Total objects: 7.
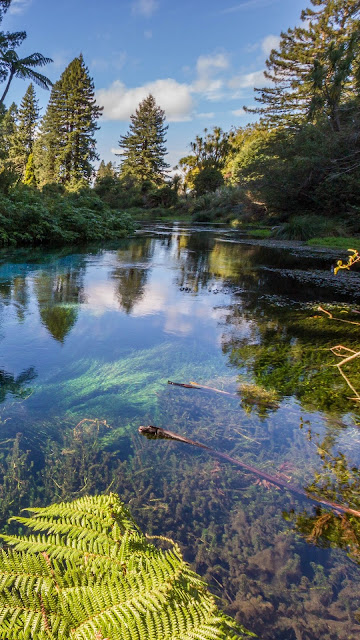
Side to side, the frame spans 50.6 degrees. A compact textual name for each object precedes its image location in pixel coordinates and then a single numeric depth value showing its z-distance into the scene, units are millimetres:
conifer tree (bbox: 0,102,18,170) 47962
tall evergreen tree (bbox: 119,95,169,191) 52438
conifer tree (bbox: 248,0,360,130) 19000
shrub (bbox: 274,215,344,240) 19062
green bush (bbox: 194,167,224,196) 50906
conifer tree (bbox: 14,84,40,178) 49781
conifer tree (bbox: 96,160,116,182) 59375
